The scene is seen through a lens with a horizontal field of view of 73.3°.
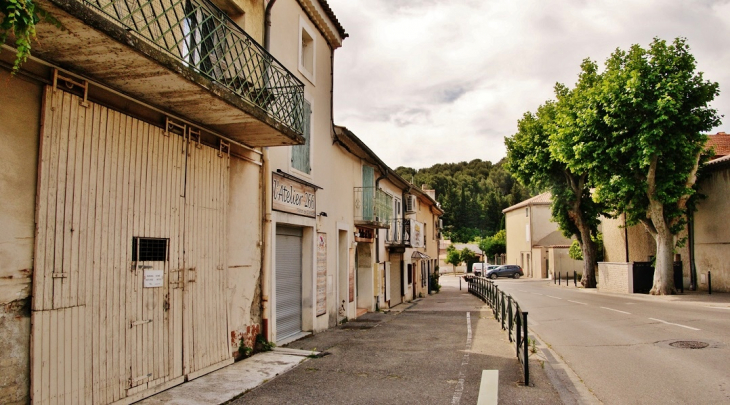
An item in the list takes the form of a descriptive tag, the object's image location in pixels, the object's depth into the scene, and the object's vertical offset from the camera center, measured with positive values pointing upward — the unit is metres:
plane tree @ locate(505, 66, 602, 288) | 29.40 +4.11
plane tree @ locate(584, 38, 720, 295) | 19.46 +4.38
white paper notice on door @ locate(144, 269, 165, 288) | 5.90 -0.38
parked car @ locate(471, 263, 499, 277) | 53.29 -2.76
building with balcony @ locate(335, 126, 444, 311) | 16.27 +0.39
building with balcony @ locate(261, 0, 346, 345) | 9.49 +0.93
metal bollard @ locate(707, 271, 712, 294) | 21.60 -1.83
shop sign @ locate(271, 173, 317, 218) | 9.46 +1.01
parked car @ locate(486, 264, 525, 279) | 52.97 -3.07
